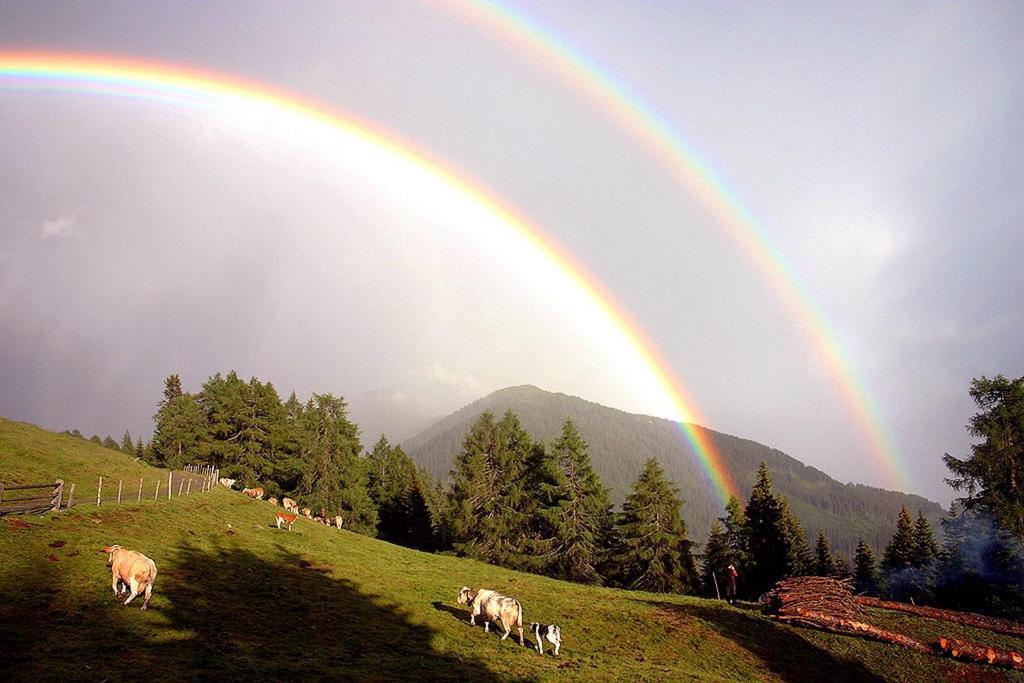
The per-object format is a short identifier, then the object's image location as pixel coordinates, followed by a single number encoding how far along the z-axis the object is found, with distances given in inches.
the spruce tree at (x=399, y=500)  3152.1
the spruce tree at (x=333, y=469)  2736.2
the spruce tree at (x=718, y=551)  2881.4
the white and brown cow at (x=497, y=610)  848.3
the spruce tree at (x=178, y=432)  2878.9
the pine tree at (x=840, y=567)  3558.3
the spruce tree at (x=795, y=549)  2733.8
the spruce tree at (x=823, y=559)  3176.4
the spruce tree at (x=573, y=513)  2177.7
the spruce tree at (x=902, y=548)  2970.0
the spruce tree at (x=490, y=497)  2220.7
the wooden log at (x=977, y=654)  956.6
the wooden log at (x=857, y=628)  1040.1
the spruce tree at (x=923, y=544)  2847.0
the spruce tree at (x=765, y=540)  2495.1
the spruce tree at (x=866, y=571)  3177.4
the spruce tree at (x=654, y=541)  2258.9
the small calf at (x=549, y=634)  794.2
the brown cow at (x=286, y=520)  1549.1
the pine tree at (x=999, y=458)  1476.4
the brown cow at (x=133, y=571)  673.6
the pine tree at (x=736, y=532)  2770.7
